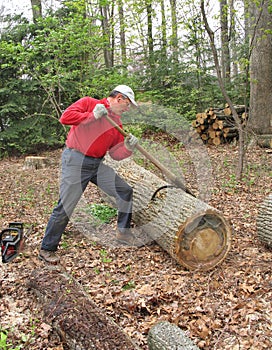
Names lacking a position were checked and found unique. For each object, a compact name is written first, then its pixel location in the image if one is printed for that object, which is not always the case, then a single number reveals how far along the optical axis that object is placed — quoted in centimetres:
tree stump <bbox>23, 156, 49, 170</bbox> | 916
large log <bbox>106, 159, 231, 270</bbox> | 387
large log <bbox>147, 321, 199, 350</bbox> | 253
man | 400
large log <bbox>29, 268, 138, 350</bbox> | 269
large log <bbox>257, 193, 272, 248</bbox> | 416
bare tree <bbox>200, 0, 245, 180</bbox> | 621
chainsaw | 409
